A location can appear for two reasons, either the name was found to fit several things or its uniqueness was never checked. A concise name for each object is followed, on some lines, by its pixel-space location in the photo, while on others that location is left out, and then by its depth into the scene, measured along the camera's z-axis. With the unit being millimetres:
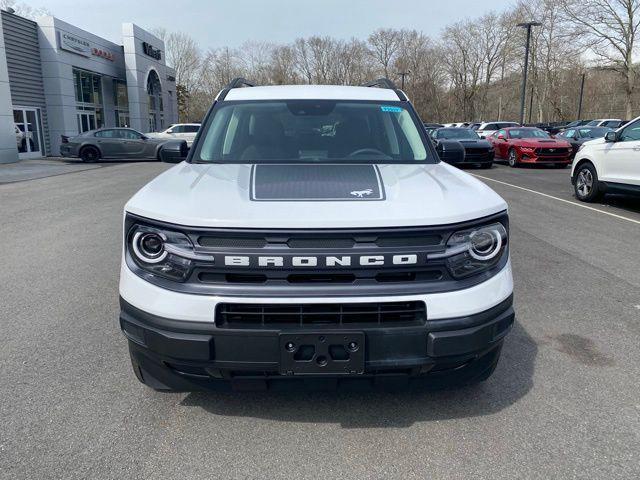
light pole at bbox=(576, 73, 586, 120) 58556
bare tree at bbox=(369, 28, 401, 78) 77625
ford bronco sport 2297
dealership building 23359
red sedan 18578
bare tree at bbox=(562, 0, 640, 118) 41031
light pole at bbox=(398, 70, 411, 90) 68438
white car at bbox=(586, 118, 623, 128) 30392
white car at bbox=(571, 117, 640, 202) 9148
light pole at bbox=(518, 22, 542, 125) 31578
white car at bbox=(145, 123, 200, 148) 26106
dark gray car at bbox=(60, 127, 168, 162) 22891
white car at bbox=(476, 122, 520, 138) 29219
